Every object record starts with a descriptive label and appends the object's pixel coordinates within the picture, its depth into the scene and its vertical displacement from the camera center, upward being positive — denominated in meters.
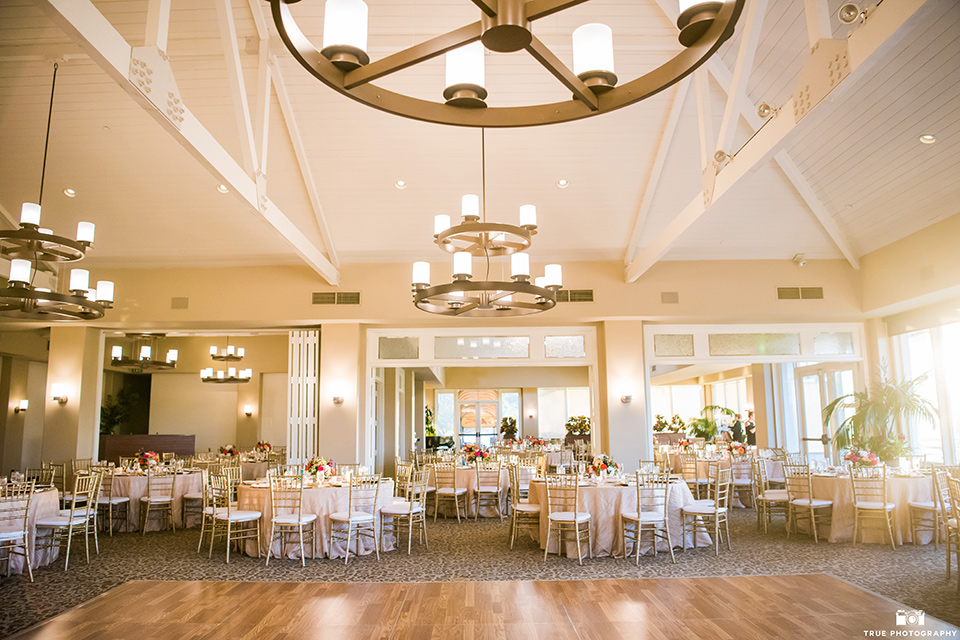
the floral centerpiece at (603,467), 7.74 -0.70
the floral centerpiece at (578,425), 18.45 -0.45
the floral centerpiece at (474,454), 10.72 -0.73
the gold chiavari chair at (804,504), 8.12 -1.22
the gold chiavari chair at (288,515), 7.09 -1.15
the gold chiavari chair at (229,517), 7.12 -1.15
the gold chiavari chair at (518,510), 7.81 -1.21
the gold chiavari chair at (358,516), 7.16 -1.17
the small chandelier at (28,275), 5.96 +1.47
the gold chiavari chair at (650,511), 7.05 -1.16
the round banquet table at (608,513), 7.25 -1.20
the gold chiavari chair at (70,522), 7.00 -1.18
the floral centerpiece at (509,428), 19.97 -0.56
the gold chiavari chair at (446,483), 10.14 -1.18
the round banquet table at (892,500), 7.85 -1.22
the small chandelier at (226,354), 14.70 +1.36
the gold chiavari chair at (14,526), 6.34 -1.12
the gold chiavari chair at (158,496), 9.16 -1.18
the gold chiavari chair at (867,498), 7.83 -1.14
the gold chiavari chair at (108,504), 9.16 -1.29
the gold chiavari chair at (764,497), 8.66 -1.24
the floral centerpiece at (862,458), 8.12 -0.66
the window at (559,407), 22.88 +0.09
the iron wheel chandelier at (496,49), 1.95 +1.15
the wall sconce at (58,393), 11.73 +0.40
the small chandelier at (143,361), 14.41 +1.21
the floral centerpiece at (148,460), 9.82 -0.73
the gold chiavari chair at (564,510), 7.17 -1.14
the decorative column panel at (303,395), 11.84 +0.33
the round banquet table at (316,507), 7.29 -1.10
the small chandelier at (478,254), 5.65 +1.44
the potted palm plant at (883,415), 9.88 -0.15
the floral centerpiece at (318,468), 7.84 -0.69
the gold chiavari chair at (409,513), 7.70 -1.24
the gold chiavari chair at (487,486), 10.09 -1.21
